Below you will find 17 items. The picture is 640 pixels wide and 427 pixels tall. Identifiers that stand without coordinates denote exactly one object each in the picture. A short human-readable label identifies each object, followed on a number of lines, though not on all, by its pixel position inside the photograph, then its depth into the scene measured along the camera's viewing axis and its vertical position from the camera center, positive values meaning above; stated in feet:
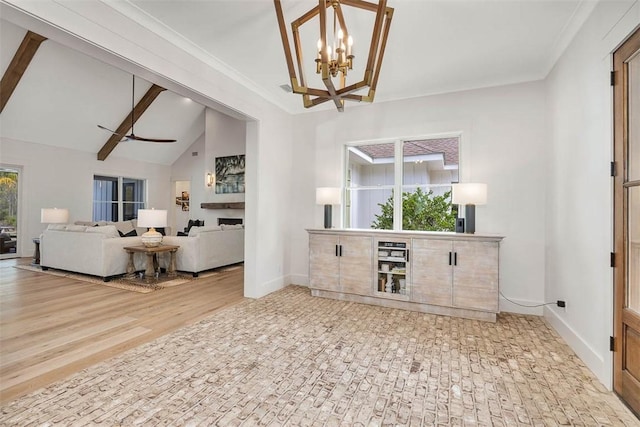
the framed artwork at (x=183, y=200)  34.96 +1.46
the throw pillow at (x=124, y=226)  28.26 -1.32
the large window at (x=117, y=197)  29.27 +1.49
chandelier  6.12 +3.39
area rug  14.55 -3.59
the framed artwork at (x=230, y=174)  28.63 +3.80
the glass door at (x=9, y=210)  23.38 +0.06
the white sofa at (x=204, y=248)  17.26 -2.13
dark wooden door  5.85 -0.08
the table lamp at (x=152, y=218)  15.16 -0.29
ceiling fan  21.51 +8.58
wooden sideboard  10.60 -2.13
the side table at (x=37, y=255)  20.25 -3.00
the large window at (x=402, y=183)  12.90 +1.43
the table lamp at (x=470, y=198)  10.84 +0.63
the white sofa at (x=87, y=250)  15.83 -2.15
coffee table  15.85 -2.54
